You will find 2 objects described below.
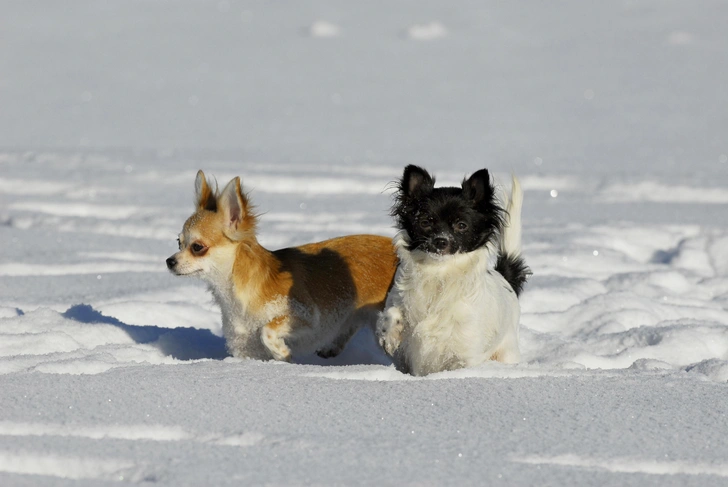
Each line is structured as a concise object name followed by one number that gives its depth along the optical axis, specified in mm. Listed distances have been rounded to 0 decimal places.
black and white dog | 8383
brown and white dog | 9422
